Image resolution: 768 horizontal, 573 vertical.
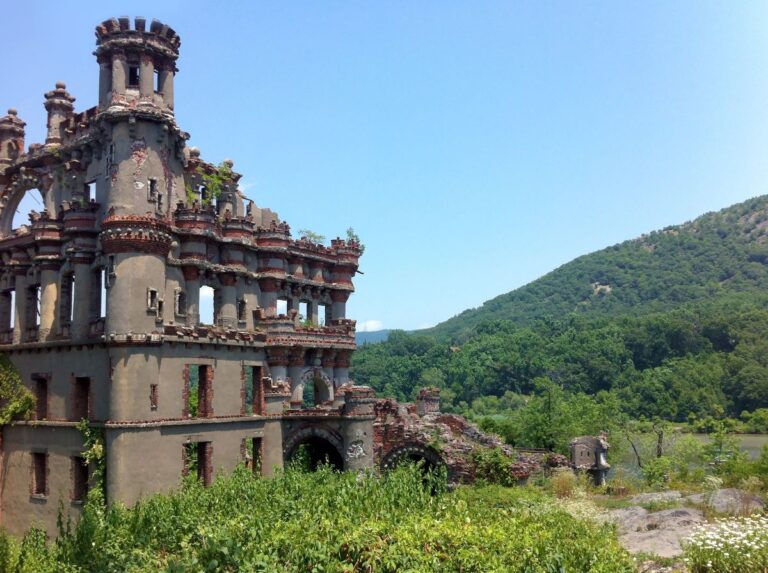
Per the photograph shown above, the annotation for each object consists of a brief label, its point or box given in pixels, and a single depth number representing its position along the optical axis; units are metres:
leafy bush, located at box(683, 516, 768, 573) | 18.27
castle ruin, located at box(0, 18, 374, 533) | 27.55
